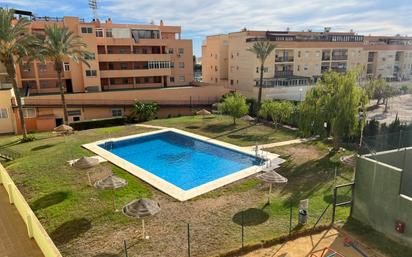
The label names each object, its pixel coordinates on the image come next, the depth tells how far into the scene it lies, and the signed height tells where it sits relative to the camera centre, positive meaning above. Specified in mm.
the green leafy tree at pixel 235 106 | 37094 -4476
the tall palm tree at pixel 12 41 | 26875 +2725
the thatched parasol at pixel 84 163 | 19719 -5938
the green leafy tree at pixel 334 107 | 25094 -3228
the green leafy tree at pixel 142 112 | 42000 -5710
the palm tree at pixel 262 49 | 43688 +2772
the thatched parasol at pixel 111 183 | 16188 -5945
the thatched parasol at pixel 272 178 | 17109 -6091
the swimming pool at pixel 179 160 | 20816 -7488
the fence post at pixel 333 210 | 15516 -7117
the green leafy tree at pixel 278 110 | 35250 -4762
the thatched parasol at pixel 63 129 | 31708 -5940
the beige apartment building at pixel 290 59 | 52156 +1783
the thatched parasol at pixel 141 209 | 13375 -6068
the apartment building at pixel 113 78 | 40312 -1191
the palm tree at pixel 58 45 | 32844 +2725
